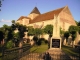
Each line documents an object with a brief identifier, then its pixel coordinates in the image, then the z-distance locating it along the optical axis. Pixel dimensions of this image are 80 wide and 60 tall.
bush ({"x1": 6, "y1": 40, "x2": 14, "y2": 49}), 13.31
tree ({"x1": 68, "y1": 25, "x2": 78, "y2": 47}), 16.66
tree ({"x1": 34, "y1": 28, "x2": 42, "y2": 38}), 21.06
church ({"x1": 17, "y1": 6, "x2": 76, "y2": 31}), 25.28
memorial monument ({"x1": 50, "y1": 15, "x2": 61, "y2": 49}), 9.43
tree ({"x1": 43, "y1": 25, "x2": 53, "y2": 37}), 17.90
